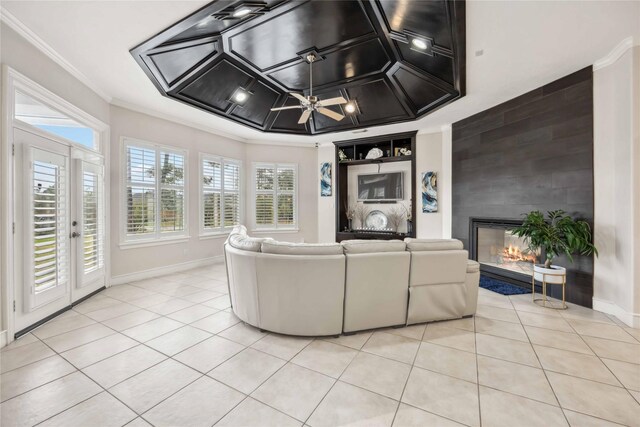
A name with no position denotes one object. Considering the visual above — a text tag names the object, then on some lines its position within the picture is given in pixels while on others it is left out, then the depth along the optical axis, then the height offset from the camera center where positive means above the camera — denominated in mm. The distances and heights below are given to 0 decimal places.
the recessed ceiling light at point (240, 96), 4371 +1927
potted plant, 3213 -317
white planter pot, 3330 -790
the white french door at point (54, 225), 2697 -169
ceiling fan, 3217 +1353
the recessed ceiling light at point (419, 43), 3045 +1936
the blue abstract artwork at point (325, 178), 7008 +863
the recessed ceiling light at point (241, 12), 2570 +1941
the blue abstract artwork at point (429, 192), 5801 +423
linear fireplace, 4309 -692
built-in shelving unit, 6098 +1230
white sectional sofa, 2564 -724
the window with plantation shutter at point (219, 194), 5809 +396
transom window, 3011 +1161
